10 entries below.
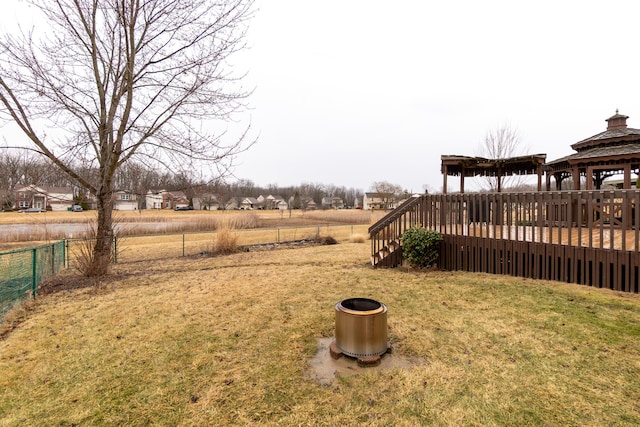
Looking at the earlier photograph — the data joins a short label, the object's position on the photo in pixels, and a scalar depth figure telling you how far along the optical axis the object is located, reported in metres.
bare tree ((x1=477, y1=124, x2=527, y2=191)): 16.30
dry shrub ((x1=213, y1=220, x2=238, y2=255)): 12.36
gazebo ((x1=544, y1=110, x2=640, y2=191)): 7.94
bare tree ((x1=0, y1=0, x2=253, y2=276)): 6.34
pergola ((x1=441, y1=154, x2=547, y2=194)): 9.72
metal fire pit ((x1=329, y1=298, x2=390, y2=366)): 3.06
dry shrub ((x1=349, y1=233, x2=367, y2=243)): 14.91
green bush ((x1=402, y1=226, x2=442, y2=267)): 6.89
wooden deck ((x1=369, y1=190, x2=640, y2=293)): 4.78
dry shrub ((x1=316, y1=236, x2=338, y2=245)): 15.50
